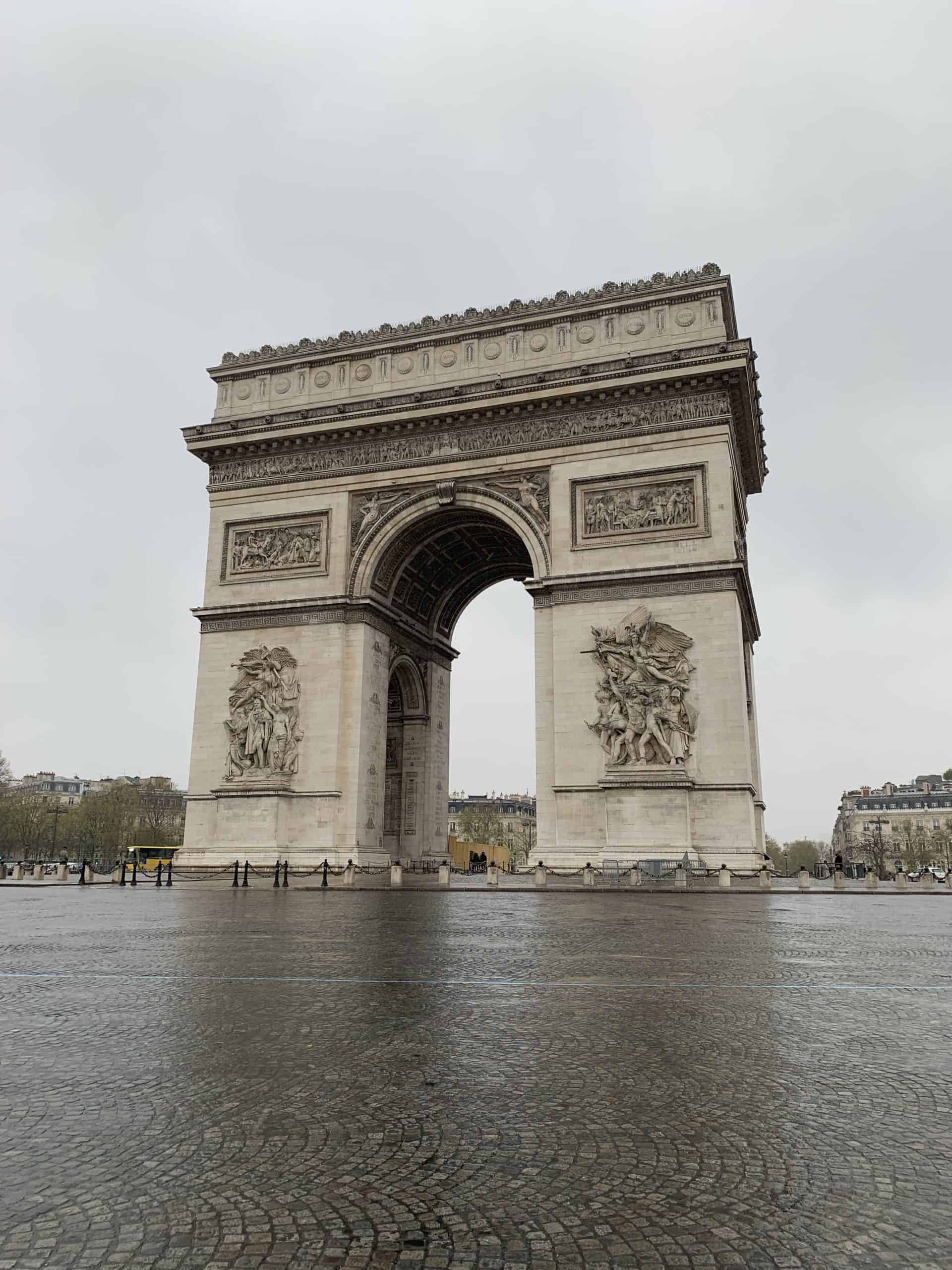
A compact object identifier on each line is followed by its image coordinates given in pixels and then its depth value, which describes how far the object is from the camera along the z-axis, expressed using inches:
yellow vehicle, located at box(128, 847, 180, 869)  2162.9
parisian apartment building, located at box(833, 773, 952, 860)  4544.8
